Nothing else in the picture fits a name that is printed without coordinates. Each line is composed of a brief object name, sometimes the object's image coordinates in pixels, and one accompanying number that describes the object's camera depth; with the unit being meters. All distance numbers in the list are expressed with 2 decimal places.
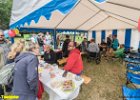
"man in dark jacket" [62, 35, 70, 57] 3.45
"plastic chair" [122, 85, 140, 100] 1.46
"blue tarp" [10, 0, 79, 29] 1.33
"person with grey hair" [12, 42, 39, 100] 1.08
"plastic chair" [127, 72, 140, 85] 1.88
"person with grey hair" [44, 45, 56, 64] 2.74
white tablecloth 1.43
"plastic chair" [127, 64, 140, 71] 2.40
